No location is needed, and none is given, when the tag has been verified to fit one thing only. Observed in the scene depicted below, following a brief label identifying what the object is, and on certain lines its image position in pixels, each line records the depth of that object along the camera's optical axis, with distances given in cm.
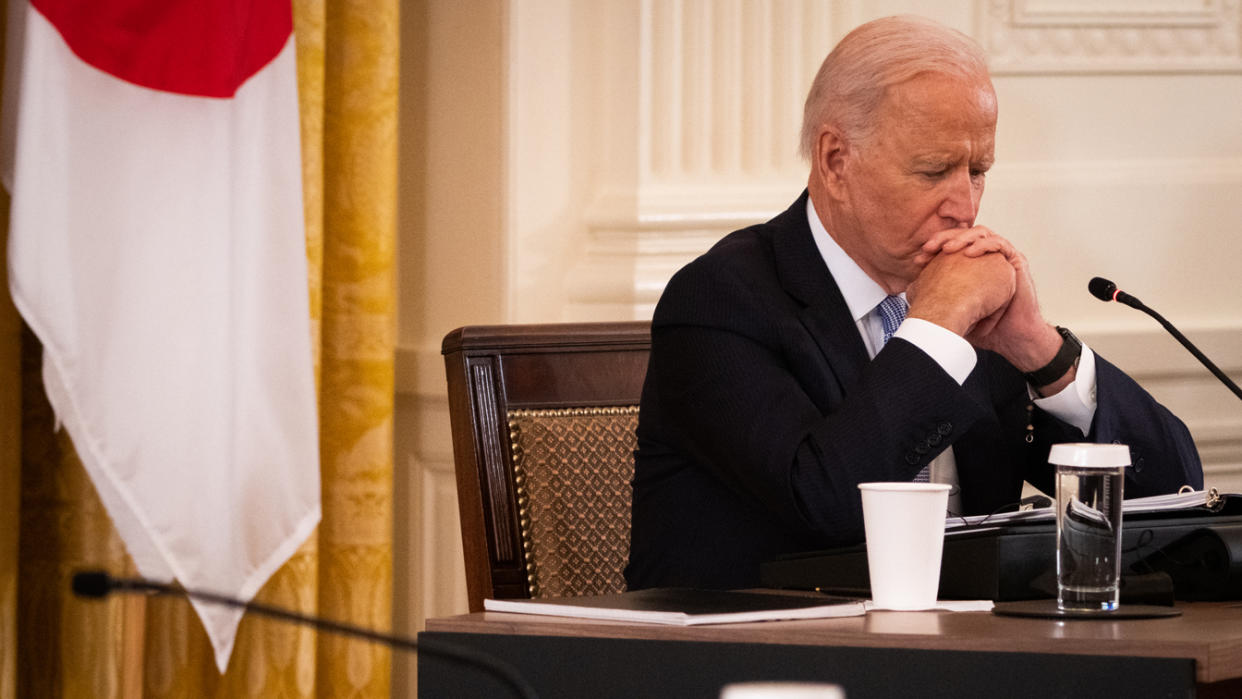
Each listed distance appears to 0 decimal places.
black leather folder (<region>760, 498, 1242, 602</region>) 654
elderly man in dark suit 688
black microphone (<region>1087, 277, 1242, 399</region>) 693
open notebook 662
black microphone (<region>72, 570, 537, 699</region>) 598
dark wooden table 622
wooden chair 713
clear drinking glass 645
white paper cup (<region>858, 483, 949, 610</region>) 648
